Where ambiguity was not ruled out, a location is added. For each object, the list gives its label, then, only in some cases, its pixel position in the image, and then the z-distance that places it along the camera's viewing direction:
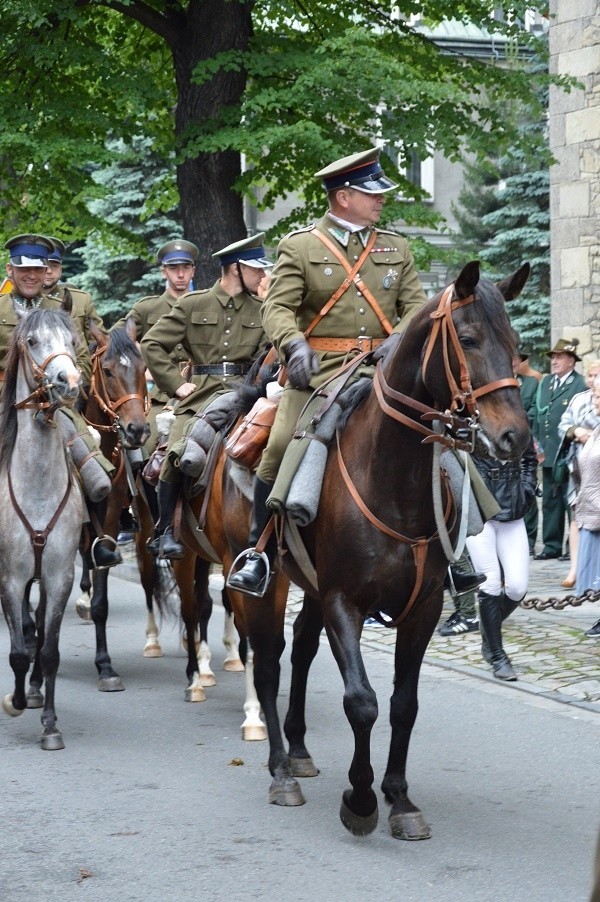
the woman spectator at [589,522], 20.16
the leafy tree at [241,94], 27.90
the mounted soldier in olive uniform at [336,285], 11.89
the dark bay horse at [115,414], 17.49
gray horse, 14.28
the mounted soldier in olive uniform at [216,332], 16.32
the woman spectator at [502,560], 16.87
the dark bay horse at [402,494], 9.80
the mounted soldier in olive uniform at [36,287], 16.39
